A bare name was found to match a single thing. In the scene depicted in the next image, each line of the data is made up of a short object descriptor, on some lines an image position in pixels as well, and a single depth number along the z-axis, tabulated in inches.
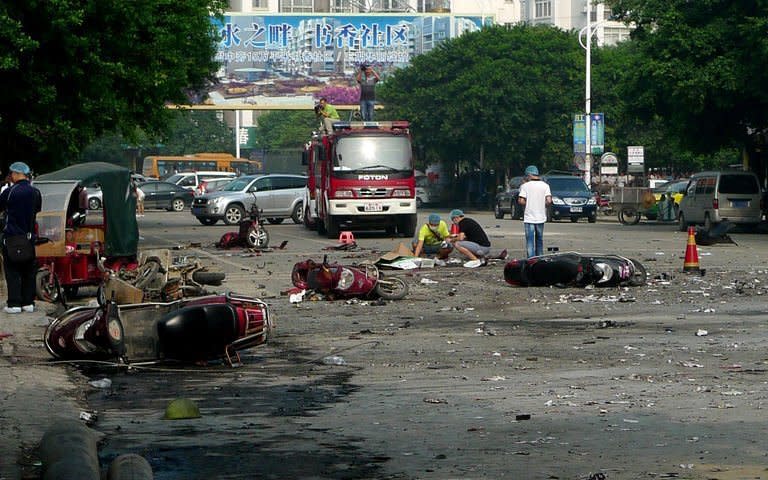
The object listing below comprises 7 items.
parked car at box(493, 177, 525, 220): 2143.2
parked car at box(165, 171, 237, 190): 3063.5
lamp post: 2535.4
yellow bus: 4315.9
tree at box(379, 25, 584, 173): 3038.9
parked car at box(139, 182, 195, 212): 2773.1
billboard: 3425.2
